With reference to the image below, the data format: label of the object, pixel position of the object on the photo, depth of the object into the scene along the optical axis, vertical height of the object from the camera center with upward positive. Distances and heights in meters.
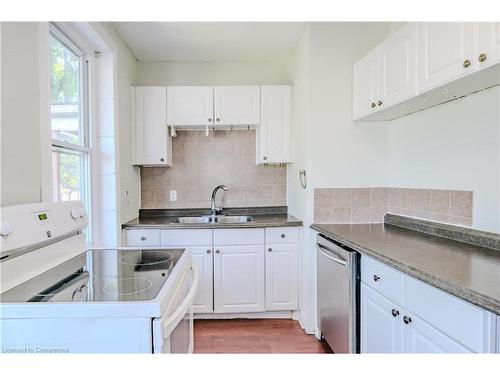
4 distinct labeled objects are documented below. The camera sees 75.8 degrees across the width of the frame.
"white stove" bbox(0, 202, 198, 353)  0.95 -0.37
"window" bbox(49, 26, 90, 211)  1.88 +0.41
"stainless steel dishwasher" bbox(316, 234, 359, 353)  1.82 -0.70
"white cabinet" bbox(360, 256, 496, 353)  1.02 -0.53
